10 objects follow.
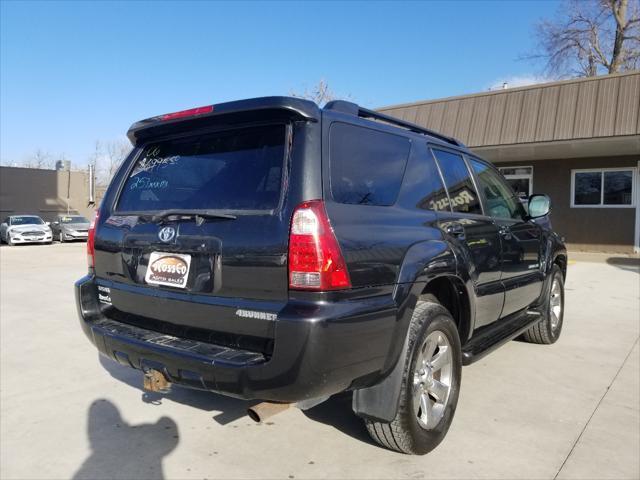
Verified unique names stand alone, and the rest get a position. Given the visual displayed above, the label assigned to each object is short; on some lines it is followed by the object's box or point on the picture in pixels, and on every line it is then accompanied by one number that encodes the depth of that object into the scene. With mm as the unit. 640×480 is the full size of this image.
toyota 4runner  2385
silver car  26156
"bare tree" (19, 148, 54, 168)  76250
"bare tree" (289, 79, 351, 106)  31734
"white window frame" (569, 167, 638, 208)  14945
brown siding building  13406
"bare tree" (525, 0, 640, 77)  25297
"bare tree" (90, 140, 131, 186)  68944
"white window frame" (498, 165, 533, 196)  16812
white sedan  24641
